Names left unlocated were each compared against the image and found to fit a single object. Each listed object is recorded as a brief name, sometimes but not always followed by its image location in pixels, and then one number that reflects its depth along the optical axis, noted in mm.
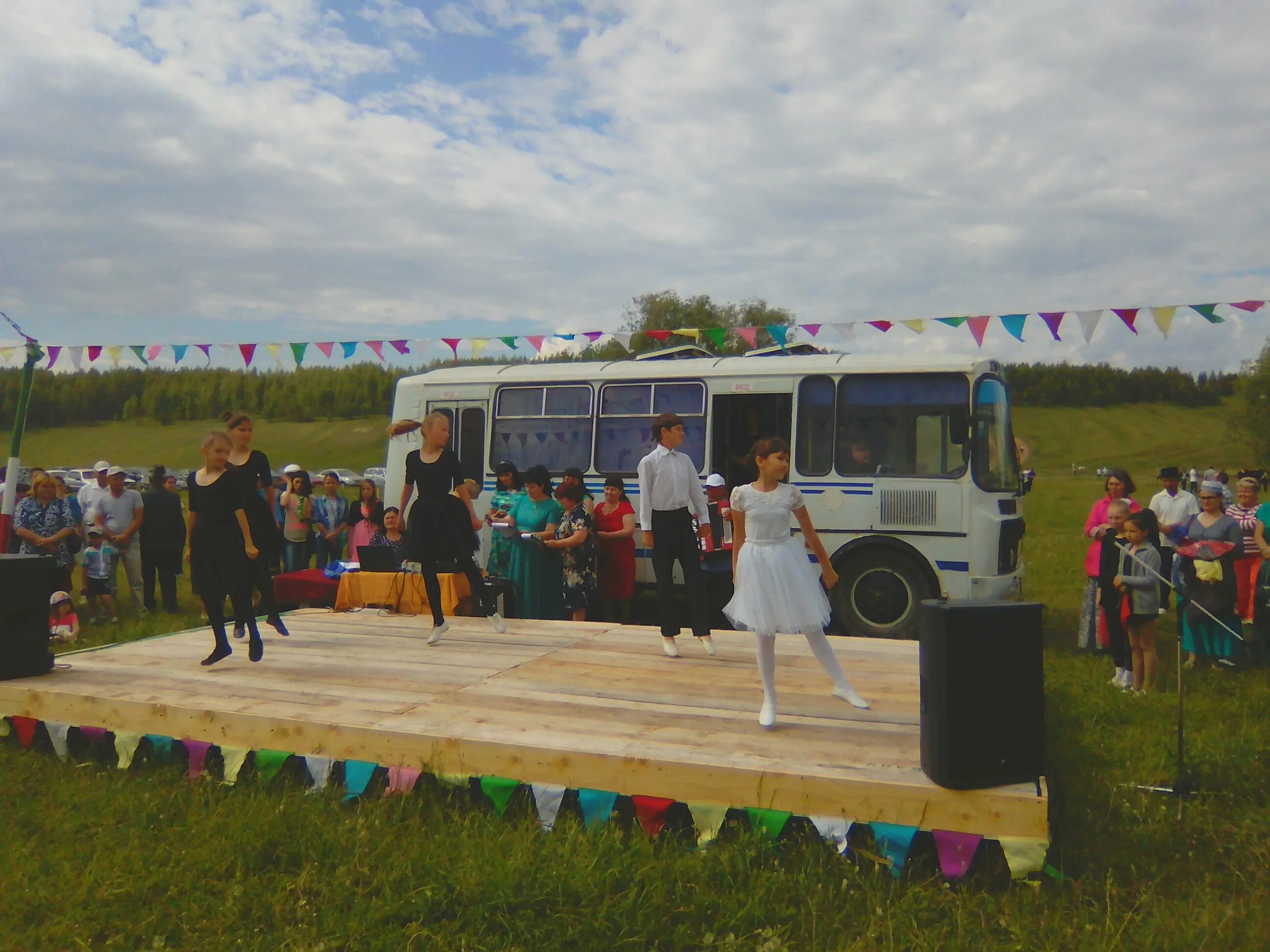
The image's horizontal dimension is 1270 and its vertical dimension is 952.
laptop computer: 9062
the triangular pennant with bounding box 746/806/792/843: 3902
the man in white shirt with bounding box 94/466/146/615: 10805
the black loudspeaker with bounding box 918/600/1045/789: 3678
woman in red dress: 9406
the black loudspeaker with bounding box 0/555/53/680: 5895
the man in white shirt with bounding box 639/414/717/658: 6484
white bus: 9219
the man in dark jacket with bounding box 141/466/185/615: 11148
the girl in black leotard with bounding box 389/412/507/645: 6812
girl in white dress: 4707
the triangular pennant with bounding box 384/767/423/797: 4531
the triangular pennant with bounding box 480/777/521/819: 4355
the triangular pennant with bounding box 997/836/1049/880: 3596
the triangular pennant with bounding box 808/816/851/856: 3828
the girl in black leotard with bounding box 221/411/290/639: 6430
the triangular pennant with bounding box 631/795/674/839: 4102
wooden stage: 3945
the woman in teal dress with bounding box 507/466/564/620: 8914
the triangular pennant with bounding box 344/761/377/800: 4648
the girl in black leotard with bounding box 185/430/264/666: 6152
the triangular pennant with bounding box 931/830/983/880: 3699
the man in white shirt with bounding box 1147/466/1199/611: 9328
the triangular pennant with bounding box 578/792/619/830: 4172
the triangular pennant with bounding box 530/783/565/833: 4238
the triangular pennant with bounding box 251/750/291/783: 4863
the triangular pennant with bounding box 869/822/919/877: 3742
